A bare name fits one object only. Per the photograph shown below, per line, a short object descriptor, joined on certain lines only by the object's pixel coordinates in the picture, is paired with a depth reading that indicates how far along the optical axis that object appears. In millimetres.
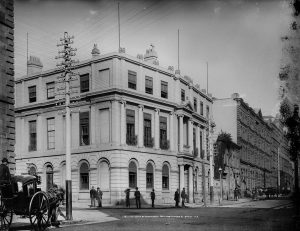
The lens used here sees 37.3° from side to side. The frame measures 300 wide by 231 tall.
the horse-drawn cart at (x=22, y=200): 13578
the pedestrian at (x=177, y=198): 34862
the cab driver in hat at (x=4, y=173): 13703
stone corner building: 38156
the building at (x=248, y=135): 65250
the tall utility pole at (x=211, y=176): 38375
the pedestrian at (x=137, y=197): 33156
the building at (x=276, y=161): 89250
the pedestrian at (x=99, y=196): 34656
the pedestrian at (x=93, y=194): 34844
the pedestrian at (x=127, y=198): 34656
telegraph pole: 19266
